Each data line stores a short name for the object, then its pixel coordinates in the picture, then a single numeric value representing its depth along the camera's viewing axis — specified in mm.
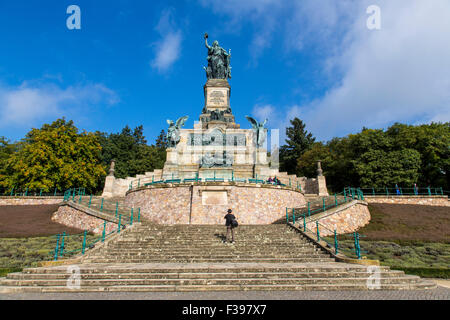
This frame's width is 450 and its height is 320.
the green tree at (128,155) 46562
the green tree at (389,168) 29219
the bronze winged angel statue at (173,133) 31938
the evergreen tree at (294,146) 54938
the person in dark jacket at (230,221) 12703
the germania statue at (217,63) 38750
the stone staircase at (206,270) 7781
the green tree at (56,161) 30312
